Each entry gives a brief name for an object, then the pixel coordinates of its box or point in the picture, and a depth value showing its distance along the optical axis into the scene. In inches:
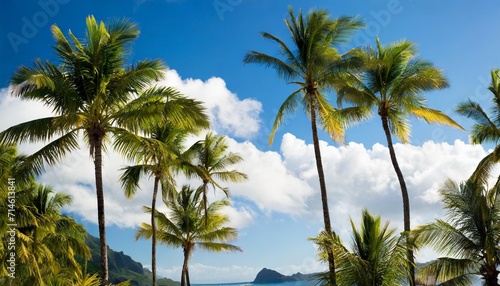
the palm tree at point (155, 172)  890.1
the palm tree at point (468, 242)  634.8
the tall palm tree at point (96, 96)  564.1
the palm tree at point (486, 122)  814.5
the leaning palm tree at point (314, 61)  734.5
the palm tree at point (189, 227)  1099.9
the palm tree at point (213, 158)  1072.2
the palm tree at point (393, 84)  764.0
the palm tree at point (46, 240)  537.6
